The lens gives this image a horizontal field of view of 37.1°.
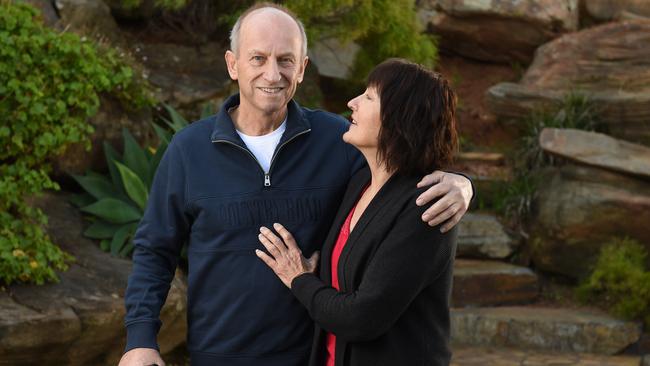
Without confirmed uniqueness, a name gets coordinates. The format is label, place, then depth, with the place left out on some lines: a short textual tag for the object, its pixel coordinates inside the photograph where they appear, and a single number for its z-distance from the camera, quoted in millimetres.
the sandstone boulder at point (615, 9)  10344
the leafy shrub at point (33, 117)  5281
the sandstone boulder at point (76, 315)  4879
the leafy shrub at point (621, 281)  7012
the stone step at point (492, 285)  7426
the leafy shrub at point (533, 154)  8125
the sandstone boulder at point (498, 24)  10242
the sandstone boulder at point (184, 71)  7188
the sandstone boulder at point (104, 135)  6230
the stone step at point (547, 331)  6855
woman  2418
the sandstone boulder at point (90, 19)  7094
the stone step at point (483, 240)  7930
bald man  2779
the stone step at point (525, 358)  6543
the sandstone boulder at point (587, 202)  7512
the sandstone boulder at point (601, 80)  8297
